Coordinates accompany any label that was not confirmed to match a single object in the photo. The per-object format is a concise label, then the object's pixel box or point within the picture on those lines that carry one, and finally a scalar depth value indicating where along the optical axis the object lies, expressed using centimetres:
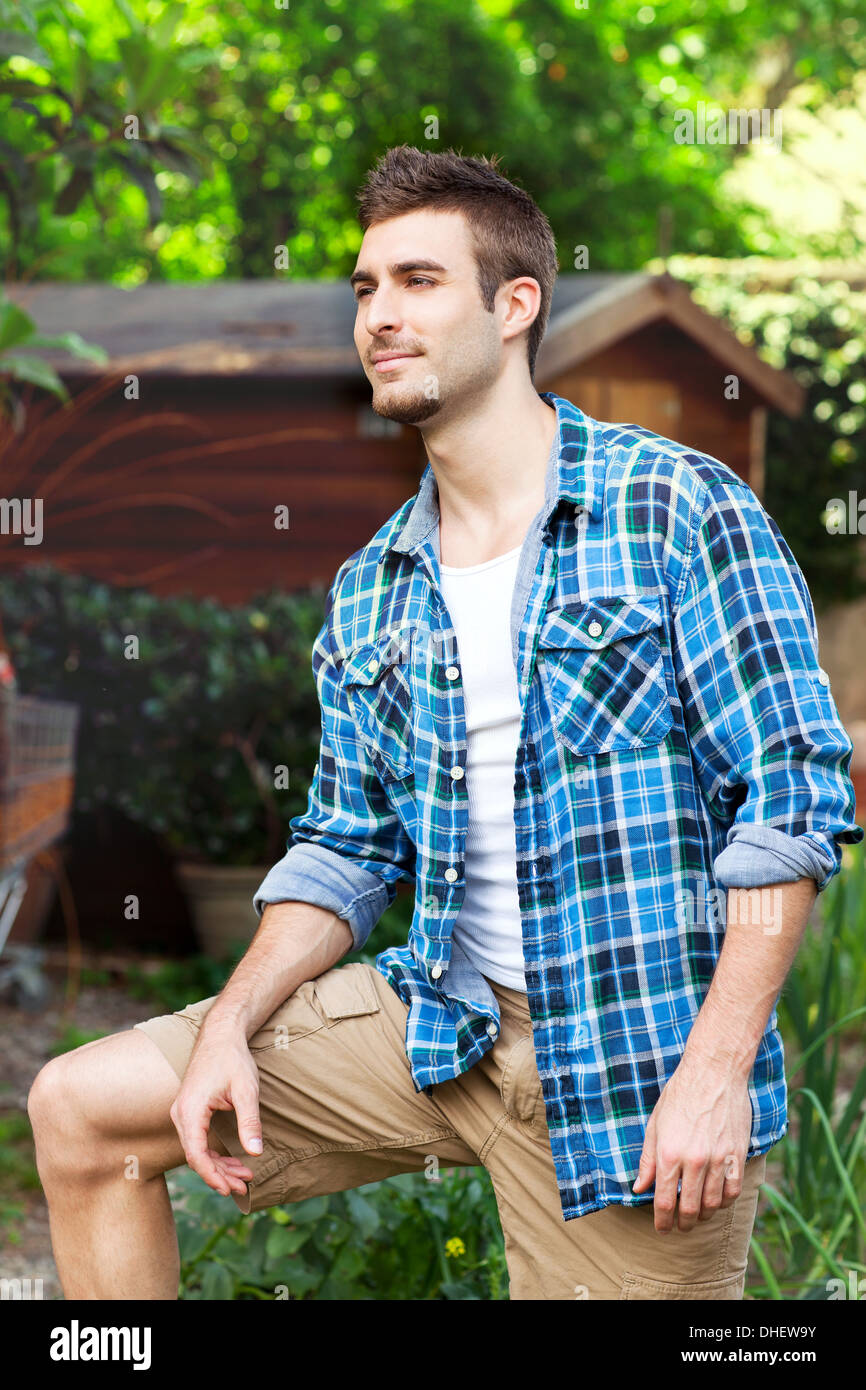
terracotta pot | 577
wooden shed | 700
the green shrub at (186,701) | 570
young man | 179
